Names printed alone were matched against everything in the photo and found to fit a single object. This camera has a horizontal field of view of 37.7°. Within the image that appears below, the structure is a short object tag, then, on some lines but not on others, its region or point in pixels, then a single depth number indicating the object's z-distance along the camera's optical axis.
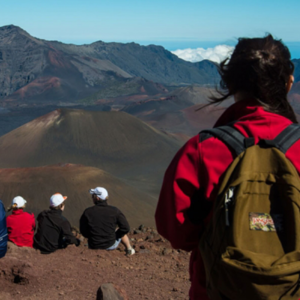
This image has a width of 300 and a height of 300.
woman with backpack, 1.86
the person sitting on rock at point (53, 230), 6.16
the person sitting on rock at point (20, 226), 6.21
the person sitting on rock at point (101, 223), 6.02
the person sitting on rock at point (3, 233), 4.85
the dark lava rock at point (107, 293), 3.82
